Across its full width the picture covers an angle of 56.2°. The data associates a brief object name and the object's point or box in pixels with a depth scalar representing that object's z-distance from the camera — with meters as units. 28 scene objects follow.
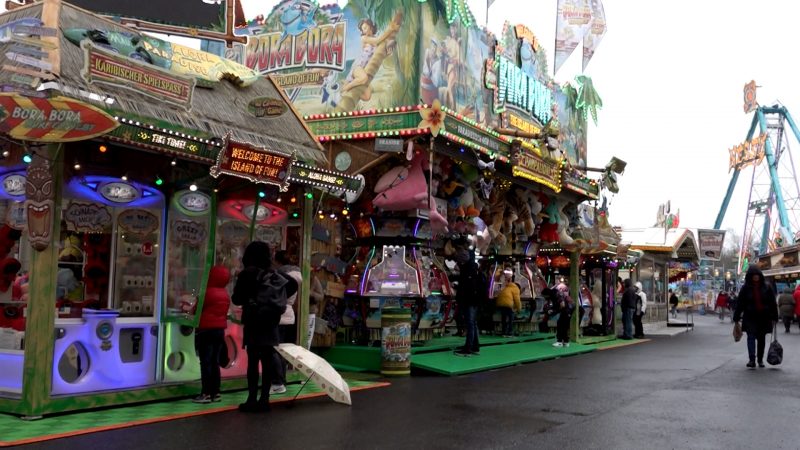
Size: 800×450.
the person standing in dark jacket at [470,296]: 14.31
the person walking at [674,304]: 42.88
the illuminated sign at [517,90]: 16.77
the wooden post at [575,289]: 19.73
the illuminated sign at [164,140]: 7.81
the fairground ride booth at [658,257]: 31.67
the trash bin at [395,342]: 12.09
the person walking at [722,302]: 43.41
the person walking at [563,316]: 18.48
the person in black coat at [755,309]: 13.42
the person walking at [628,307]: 23.64
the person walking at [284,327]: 9.62
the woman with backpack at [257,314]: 8.41
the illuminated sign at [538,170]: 16.25
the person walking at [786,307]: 30.42
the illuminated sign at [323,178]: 10.20
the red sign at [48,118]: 6.82
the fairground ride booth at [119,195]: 7.59
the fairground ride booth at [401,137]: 13.95
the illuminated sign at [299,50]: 14.78
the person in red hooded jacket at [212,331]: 8.70
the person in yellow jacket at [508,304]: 18.73
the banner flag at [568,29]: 19.47
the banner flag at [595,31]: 20.08
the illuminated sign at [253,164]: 8.98
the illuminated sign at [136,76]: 8.05
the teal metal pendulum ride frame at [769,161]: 61.19
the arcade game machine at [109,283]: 8.52
